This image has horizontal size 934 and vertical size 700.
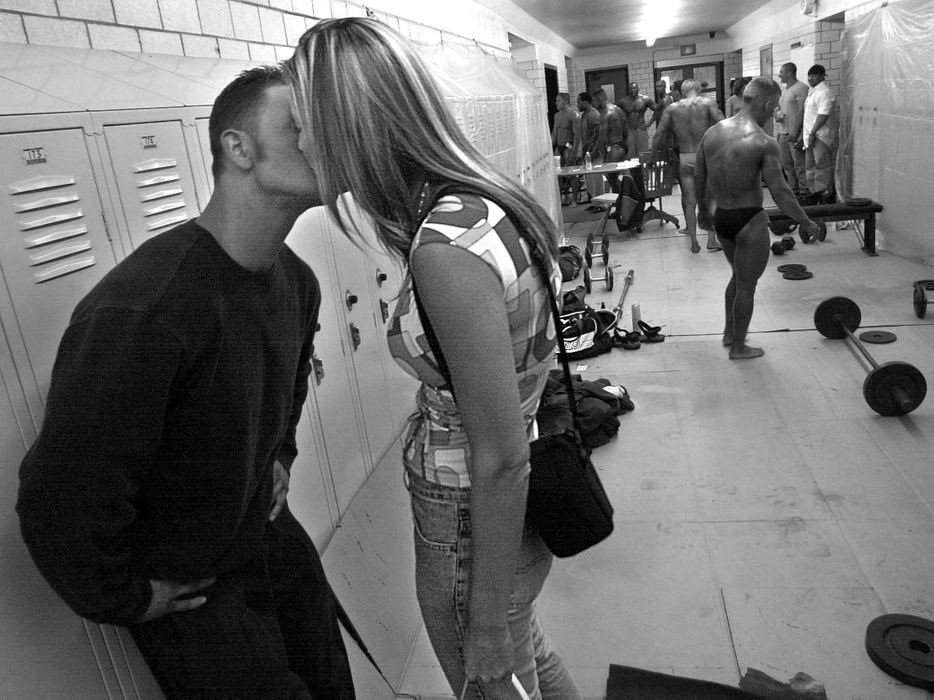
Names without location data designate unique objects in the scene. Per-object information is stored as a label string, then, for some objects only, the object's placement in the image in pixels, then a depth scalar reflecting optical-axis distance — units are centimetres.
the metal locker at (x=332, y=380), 238
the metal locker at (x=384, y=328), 304
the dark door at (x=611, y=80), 2136
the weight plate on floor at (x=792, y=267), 677
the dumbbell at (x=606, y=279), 659
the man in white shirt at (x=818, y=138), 882
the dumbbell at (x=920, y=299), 514
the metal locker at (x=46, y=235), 126
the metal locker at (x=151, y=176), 157
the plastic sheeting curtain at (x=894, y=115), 650
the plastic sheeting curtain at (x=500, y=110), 475
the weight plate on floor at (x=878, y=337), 479
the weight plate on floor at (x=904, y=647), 211
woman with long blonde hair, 94
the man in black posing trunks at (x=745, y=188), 456
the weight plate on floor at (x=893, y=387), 371
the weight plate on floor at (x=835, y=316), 485
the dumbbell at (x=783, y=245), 745
